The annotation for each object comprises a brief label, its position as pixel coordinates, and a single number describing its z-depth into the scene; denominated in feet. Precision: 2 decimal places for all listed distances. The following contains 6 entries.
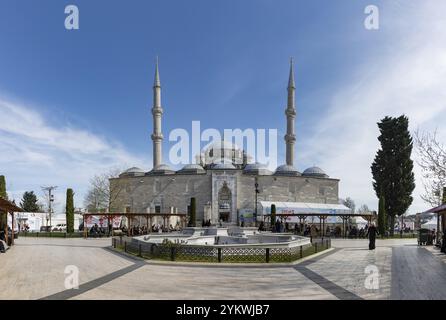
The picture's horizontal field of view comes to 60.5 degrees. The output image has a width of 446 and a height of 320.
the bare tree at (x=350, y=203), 312.13
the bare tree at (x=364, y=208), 312.87
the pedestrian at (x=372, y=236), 67.05
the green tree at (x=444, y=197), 65.99
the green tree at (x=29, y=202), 231.30
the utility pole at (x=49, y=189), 196.97
